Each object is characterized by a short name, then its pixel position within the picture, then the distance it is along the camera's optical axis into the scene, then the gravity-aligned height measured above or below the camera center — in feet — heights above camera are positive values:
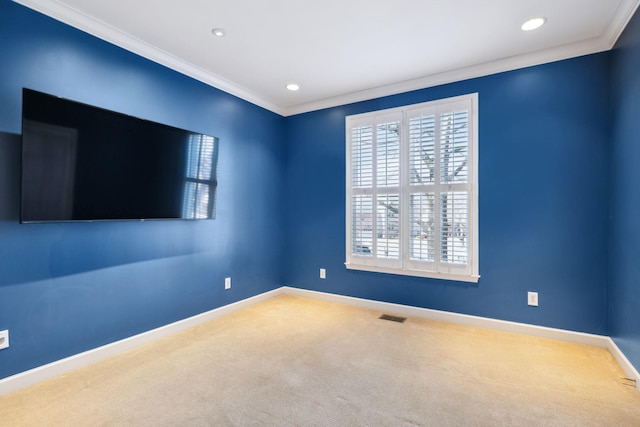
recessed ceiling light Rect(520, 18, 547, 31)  7.63 +5.36
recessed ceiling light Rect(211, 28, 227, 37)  8.08 +5.14
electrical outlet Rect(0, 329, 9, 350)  6.35 -2.62
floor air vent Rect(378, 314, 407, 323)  10.79 -3.30
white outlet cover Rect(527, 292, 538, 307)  9.34 -2.08
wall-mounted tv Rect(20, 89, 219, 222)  6.44 +1.35
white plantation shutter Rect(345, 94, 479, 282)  10.31 +1.41
